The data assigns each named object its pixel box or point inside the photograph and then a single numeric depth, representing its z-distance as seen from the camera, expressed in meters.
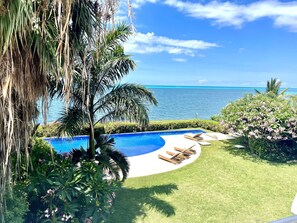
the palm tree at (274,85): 22.58
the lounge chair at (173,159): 12.05
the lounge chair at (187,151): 13.22
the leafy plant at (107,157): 6.83
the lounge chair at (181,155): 12.62
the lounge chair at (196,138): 16.84
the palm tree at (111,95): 6.18
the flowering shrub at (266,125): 11.77
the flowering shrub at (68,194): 4.77
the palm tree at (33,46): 2.31
